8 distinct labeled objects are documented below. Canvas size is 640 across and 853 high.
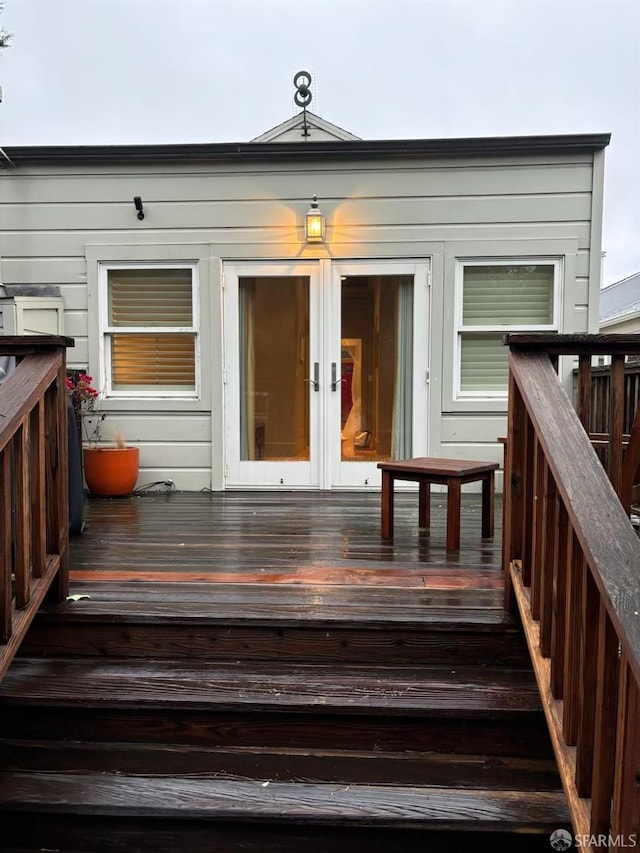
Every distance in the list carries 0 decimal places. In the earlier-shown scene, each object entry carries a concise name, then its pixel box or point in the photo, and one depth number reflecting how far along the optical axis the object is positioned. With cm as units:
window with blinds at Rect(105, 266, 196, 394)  498
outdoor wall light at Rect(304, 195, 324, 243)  468
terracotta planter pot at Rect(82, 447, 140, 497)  459
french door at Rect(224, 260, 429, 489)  484
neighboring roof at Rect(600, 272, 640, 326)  1134
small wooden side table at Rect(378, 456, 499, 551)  296
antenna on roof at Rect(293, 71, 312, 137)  638
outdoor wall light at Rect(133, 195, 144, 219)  471
